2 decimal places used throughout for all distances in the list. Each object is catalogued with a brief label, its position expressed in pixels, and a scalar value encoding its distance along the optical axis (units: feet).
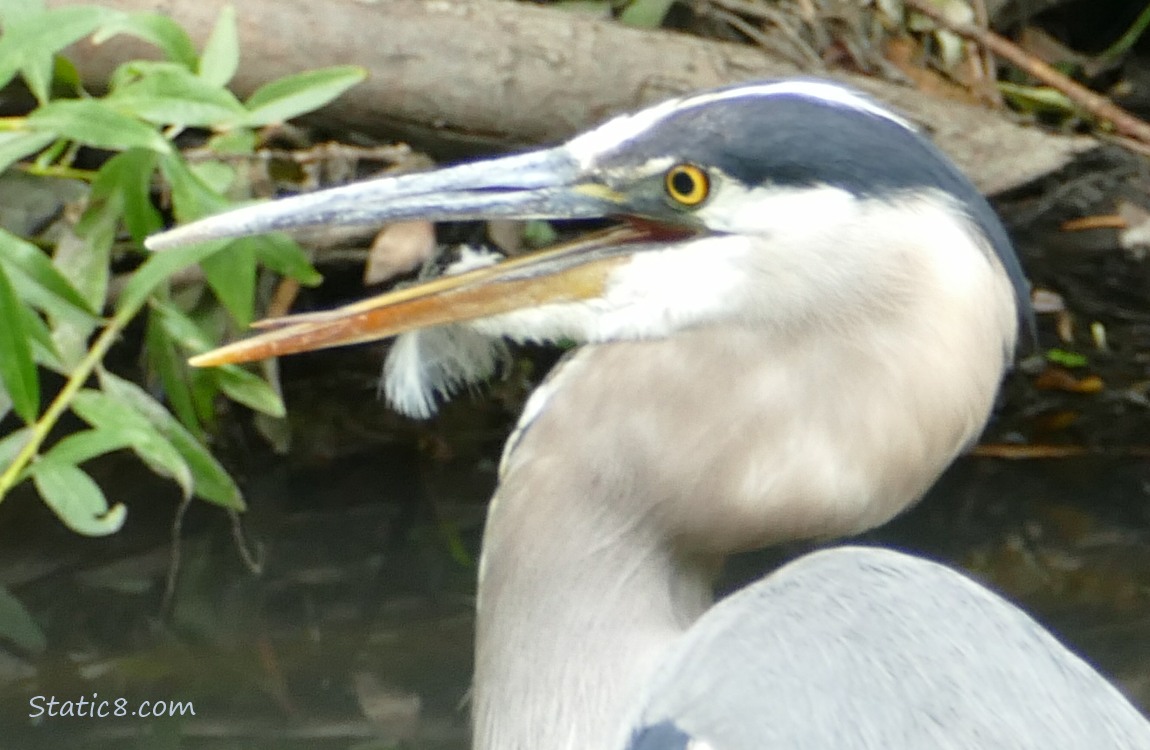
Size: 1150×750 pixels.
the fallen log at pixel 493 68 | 20.68
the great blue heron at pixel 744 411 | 19.80
